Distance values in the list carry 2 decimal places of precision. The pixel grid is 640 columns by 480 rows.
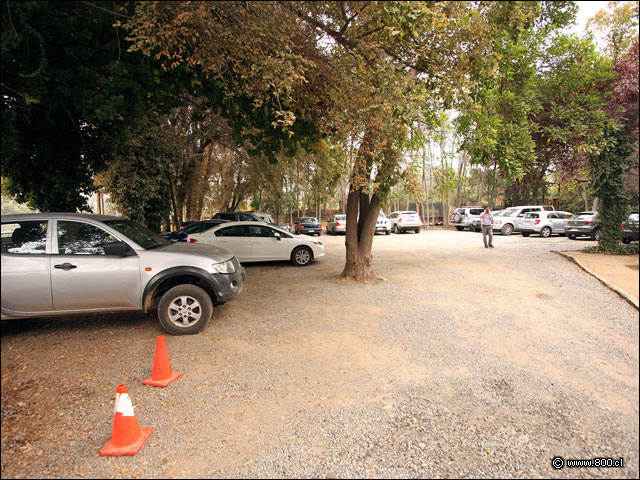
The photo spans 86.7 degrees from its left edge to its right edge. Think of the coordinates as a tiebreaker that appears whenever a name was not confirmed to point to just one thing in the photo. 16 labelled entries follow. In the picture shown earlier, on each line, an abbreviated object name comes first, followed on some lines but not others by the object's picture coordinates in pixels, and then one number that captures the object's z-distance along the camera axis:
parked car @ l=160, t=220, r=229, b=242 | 11.02
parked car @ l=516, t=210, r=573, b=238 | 19.45
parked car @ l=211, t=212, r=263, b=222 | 18.08
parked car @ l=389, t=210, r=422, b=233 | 24.67
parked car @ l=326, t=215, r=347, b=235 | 24.75
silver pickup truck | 3.94
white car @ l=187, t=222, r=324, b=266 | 10.58
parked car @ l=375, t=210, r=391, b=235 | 23.94
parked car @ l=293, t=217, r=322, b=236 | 24.39
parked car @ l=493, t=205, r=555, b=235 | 21.50
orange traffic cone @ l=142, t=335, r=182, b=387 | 3.38
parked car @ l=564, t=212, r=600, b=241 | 15.59
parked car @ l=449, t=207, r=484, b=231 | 25.70
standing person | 14.00
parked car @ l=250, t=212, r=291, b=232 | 20.88
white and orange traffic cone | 2.43
